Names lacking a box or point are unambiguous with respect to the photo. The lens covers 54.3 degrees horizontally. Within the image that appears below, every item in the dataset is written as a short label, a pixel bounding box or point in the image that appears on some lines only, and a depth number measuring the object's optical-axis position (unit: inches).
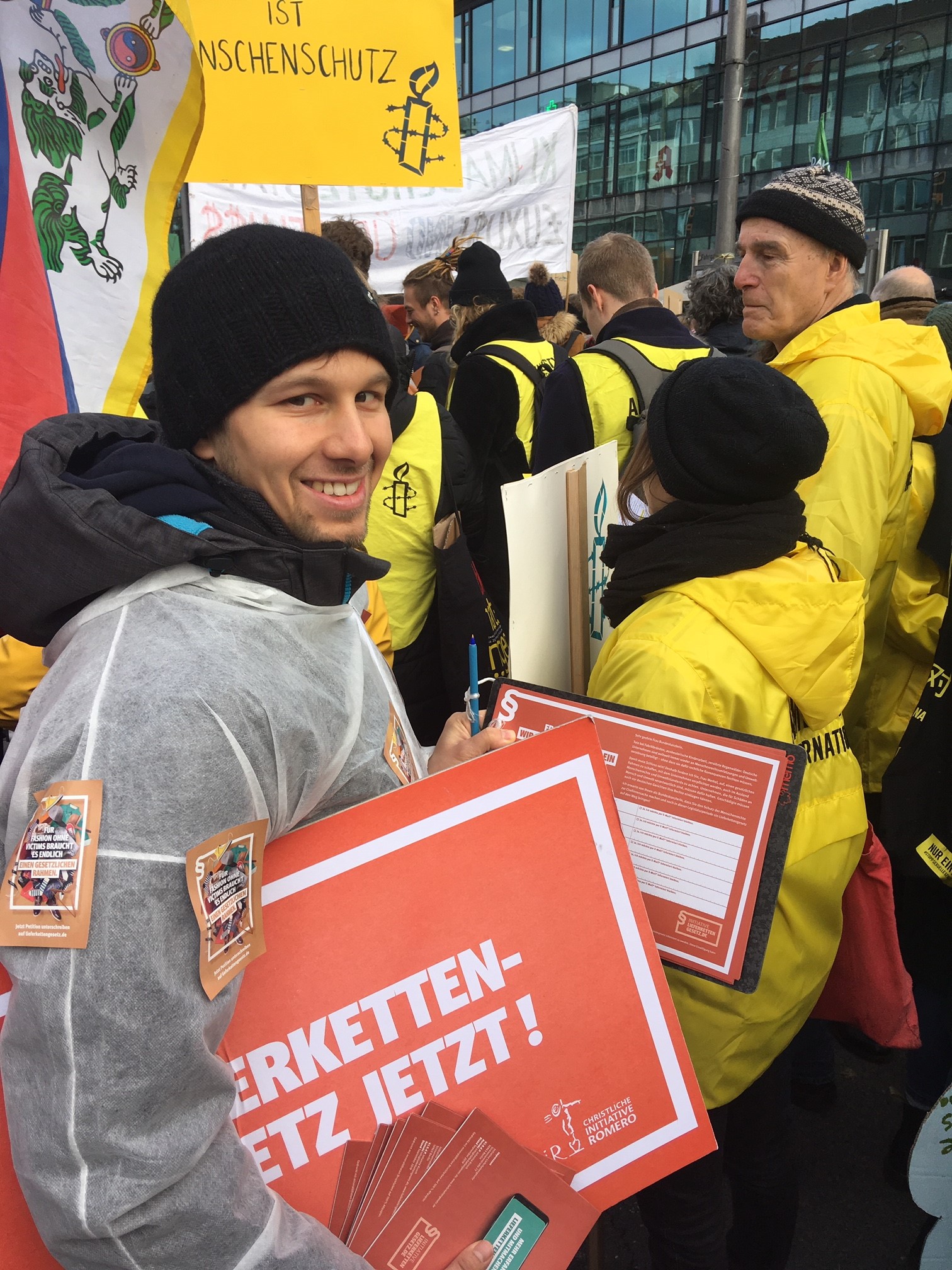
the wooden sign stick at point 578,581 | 77.2
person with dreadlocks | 196.1
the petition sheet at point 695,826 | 52.1
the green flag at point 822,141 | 296.0
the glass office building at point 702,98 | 813.9
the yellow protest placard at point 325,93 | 113.5
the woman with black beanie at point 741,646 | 61.8
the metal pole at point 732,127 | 326.2
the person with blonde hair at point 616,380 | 134.6
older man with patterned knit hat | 90.0
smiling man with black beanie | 33.7
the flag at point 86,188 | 80.0
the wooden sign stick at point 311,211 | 115.7
